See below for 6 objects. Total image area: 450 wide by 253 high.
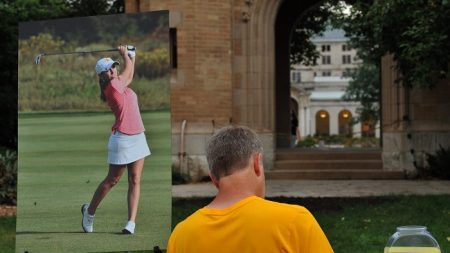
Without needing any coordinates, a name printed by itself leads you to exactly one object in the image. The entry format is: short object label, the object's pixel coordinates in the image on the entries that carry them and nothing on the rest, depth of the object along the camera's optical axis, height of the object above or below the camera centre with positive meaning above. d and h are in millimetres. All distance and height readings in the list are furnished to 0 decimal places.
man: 2826 -296
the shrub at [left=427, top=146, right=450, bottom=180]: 18938 -719
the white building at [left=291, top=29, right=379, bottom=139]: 113250 +5001
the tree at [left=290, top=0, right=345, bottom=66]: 34219 +4873
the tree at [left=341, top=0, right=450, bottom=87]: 13070 +1955
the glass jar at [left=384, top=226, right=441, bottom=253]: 3664 -532
